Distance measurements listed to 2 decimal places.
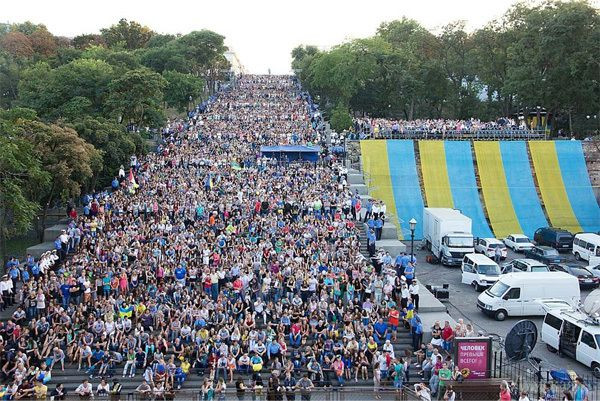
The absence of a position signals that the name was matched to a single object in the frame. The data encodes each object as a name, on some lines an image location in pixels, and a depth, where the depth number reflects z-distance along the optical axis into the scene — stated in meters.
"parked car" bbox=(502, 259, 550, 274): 25.19
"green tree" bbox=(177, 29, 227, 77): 71.46
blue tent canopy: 36.91
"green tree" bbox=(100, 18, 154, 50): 91.69
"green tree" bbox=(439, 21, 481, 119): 56.75
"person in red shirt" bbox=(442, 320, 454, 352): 16.94
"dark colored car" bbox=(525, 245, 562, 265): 29.16
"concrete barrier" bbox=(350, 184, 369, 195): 33.38
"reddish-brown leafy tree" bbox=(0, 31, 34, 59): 72.56
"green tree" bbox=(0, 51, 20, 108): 61.66
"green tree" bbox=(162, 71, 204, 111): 57.72
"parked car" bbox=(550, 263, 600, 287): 25.62
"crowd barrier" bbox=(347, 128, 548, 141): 41.31
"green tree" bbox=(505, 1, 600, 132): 43.81
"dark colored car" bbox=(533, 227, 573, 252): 32.41
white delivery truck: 28.41
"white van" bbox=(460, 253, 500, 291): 25.16
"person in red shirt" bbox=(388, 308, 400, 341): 18.03
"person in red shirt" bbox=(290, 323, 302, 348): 17.27
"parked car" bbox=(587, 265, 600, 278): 26.62
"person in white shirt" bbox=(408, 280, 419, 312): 20.00
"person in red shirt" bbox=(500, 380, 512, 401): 12.97
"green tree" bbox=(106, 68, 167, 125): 39.38
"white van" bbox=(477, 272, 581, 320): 21.81
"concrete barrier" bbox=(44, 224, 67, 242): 26.08
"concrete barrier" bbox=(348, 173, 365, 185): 35.41
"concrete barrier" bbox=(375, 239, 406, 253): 26.08
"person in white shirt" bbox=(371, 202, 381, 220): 27.92
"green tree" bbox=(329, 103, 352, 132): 48.78
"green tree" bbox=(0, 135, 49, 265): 22.06
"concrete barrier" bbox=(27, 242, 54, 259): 24.27
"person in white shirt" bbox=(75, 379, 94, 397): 14.34
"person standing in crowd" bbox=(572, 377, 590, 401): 13.54
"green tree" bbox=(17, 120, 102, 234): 25.56
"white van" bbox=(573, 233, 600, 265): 29.23
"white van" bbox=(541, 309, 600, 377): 17.17
